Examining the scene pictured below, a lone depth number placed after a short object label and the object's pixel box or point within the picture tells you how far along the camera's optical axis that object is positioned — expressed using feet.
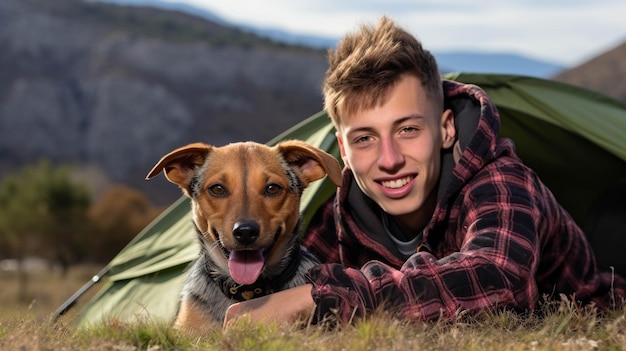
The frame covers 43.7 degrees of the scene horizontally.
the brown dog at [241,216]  13.19
